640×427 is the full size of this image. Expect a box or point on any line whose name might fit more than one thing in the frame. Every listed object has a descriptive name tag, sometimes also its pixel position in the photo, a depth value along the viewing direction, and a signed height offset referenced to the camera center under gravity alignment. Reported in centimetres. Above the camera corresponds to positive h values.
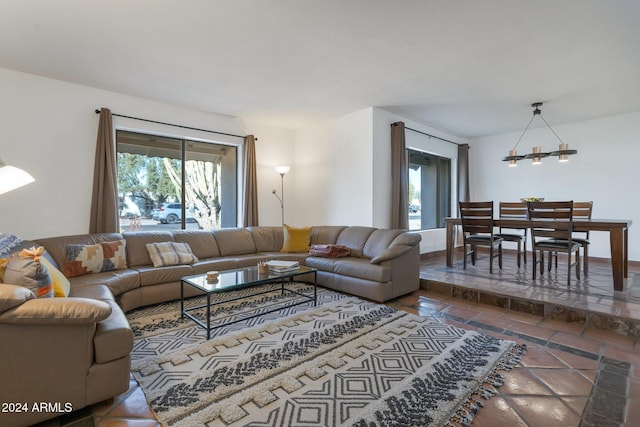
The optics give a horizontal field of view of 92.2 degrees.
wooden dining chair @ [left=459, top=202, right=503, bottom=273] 429 -22
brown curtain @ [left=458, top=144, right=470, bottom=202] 659 +75
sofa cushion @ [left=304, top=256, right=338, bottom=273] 404 -72
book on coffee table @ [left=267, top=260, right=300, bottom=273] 329 -62
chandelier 401 +75
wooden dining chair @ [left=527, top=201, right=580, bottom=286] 366 -25
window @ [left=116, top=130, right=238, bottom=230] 428 +43
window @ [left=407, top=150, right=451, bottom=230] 599 +39
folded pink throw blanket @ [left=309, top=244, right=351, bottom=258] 425 -58
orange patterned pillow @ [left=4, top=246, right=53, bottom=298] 171 -35
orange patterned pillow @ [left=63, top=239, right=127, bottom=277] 309 -49
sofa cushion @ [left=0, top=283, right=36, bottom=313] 142 -40
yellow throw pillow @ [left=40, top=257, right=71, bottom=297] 203 -50
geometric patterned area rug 164 -107
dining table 341 -33
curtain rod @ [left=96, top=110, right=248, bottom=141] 402 +125
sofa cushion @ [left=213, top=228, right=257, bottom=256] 444 -46
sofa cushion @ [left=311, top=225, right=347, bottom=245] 480 -38
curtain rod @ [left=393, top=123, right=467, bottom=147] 553 +142
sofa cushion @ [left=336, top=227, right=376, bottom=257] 436 -42
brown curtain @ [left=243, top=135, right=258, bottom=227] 514 +43
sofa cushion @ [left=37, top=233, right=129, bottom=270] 312 -33
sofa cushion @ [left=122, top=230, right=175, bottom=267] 364 -40
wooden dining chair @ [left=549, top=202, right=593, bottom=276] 405 -9
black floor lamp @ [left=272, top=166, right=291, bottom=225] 571 +32
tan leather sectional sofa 149 -67
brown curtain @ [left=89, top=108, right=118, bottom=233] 376 +34
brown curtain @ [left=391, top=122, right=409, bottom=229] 493 +50
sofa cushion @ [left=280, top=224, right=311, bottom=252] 472 -46
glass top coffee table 266 -66
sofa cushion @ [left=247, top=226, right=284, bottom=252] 483 -44
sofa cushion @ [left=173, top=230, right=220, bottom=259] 414 -42
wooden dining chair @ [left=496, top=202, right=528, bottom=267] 467 -7
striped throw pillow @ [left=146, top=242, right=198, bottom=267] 359 -52
